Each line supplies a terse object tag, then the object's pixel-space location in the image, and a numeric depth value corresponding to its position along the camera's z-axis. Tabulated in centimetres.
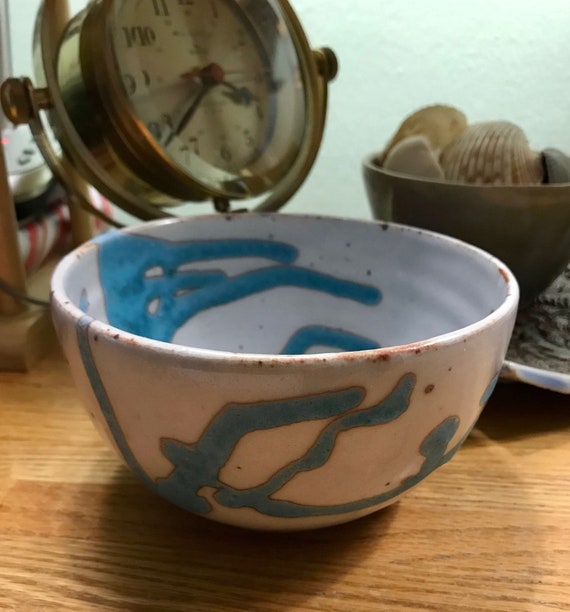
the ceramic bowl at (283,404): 22
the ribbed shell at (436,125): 45
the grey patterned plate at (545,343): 37
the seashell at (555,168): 42
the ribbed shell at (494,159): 42
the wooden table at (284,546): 26
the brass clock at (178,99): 41
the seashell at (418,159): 43
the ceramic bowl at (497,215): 39
